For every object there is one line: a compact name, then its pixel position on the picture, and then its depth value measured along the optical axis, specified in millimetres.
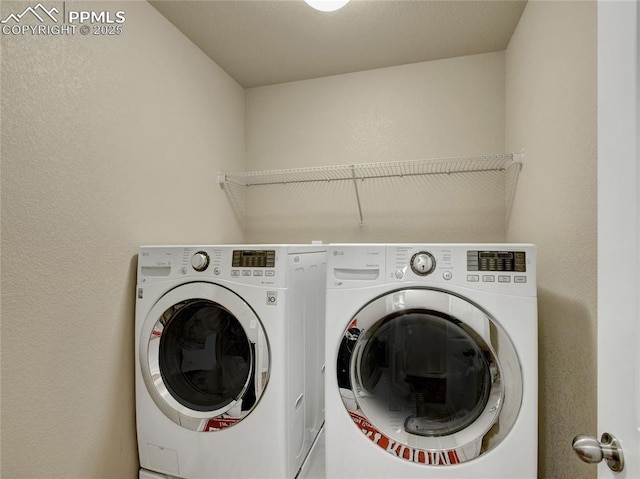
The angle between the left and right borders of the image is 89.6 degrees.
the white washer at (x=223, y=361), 1236
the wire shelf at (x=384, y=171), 1868
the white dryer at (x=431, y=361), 1065
